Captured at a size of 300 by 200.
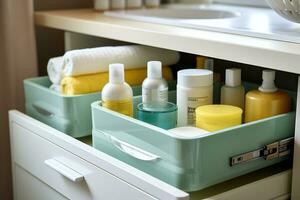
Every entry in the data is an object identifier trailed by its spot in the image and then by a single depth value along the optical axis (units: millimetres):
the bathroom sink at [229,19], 1353
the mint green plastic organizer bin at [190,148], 1201
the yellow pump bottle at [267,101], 1336
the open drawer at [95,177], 1208
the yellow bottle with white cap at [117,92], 1396
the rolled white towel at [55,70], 1597
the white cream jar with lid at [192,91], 1370
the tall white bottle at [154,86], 1412
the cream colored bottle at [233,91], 1418
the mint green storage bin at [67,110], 1520
